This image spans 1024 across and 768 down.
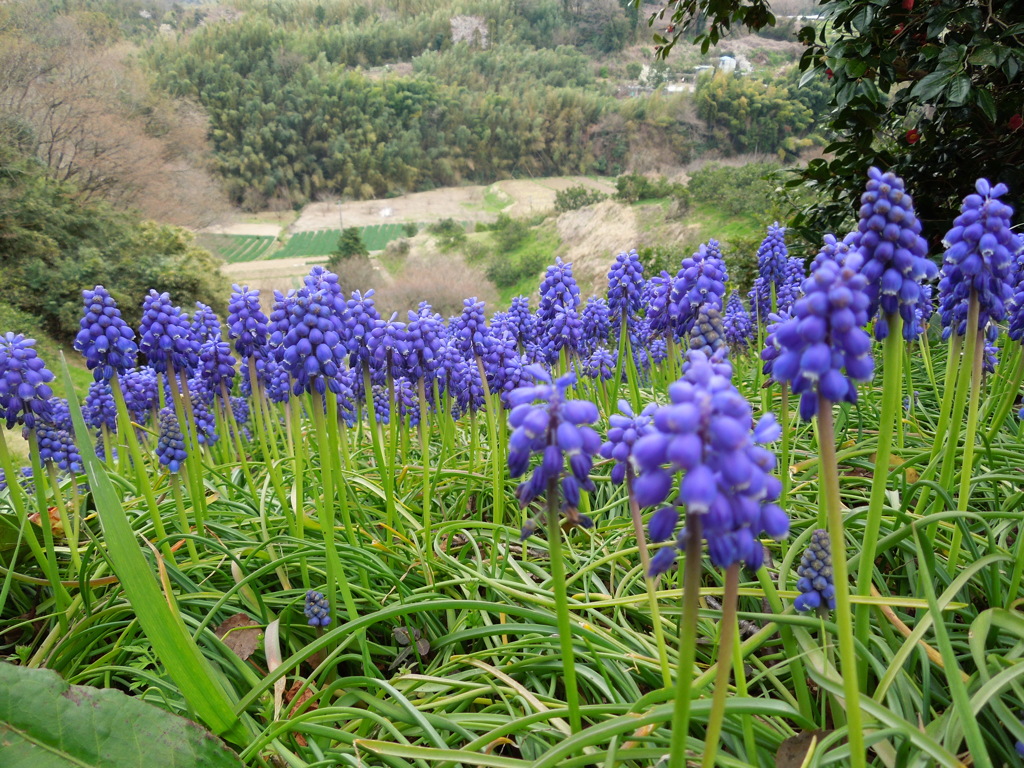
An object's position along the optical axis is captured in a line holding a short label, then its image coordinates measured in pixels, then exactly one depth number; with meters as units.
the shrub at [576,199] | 42.50
